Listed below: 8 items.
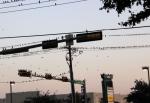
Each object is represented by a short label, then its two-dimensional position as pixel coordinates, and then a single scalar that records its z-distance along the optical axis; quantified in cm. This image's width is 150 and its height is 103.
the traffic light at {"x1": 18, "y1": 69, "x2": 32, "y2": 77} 4872
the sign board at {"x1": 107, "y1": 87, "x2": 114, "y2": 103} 4862
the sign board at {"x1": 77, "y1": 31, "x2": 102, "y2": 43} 2370
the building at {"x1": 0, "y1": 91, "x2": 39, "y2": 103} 14012
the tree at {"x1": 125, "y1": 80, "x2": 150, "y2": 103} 6914
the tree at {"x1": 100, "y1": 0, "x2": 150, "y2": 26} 2367
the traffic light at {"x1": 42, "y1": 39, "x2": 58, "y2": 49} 2480
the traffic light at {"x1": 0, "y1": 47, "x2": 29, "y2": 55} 2519
